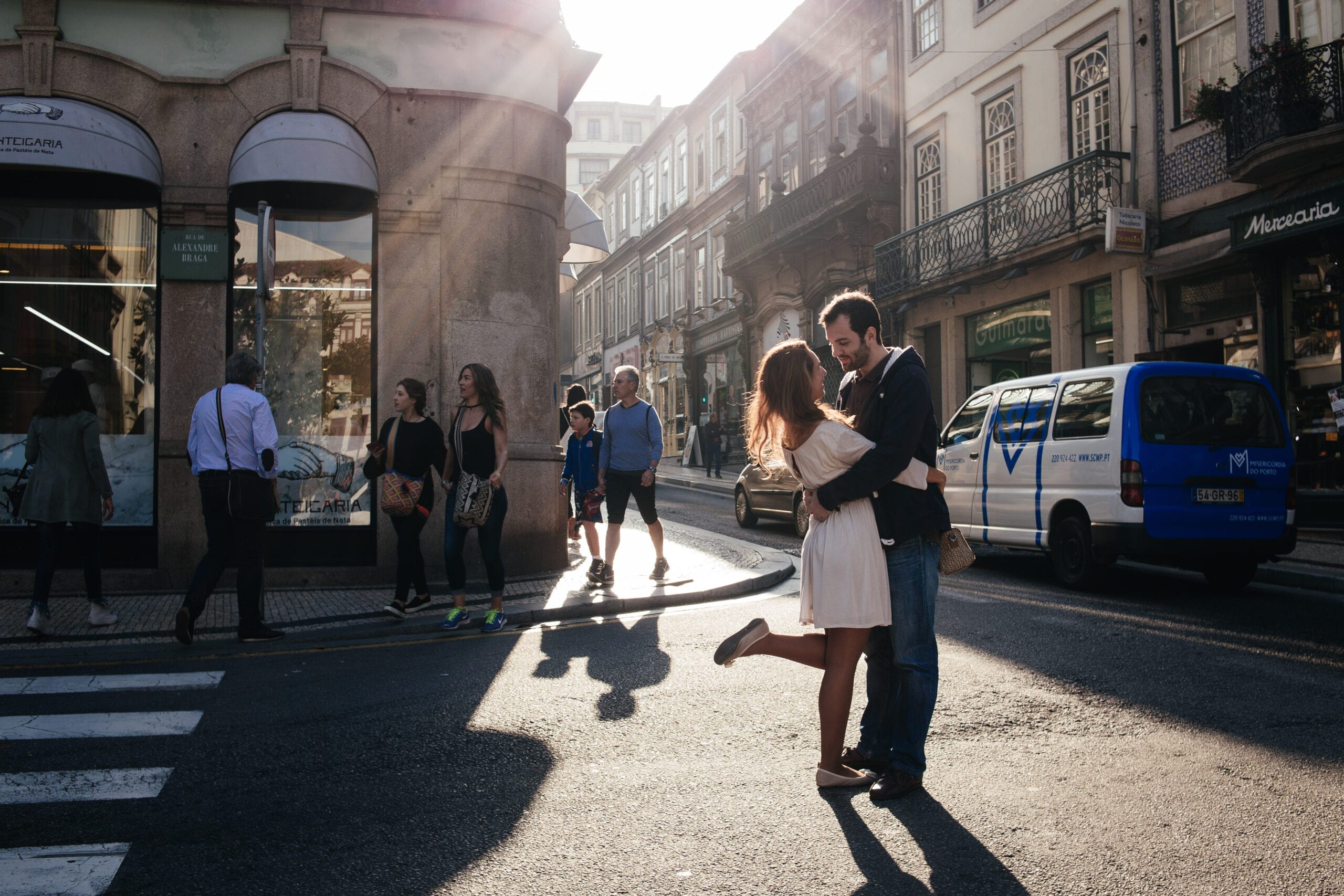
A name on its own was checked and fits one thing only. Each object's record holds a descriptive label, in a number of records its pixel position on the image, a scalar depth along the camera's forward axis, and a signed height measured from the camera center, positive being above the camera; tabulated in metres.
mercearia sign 13.05 +3.30
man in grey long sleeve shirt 9.52 +0.21
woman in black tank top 7.62 +0.15
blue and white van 8.66 +0.03
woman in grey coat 7.47 -0.01
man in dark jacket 3.88 -0.12
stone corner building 9.83 +2.31
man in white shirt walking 7.16 +0.11
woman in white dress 3.89 -0.25
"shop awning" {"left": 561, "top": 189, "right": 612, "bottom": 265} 13.55 +3.24
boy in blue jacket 10.28 +0.13
